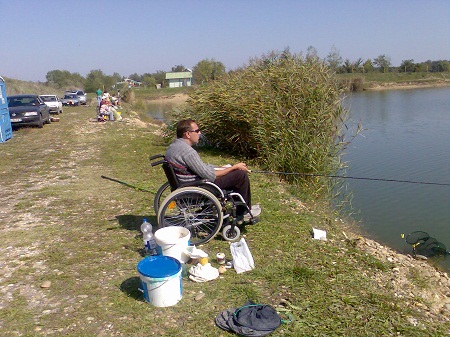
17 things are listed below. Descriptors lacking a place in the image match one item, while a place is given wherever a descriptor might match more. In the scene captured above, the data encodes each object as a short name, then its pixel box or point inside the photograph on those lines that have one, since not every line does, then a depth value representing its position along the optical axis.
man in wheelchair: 4.68
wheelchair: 4.61
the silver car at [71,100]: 36.84
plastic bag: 4.30
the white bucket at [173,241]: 4.17
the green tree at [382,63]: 66.50
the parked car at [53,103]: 25.94
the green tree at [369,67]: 61.87
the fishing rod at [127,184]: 7.47
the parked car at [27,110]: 17.22
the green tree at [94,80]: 70.57
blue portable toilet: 13.38
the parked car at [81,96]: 38.28
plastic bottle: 4.60
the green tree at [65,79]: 71.56
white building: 86.93
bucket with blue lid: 3.54
